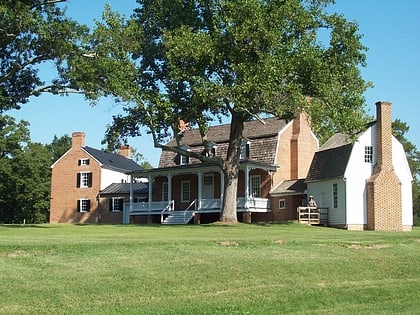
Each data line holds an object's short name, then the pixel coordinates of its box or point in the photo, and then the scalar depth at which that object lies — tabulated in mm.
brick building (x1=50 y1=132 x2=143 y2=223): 57188
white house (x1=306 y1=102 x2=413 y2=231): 38094
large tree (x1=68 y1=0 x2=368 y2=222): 30203
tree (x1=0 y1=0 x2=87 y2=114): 25219
